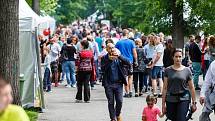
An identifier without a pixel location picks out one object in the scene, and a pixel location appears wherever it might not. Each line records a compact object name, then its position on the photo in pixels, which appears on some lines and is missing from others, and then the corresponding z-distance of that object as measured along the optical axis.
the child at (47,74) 21.73
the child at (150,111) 11.64
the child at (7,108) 5.10
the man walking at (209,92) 10.71
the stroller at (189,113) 11.10
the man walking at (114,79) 13.53
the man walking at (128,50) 19.45
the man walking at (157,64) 19.31
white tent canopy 16.17
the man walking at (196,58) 21.89
